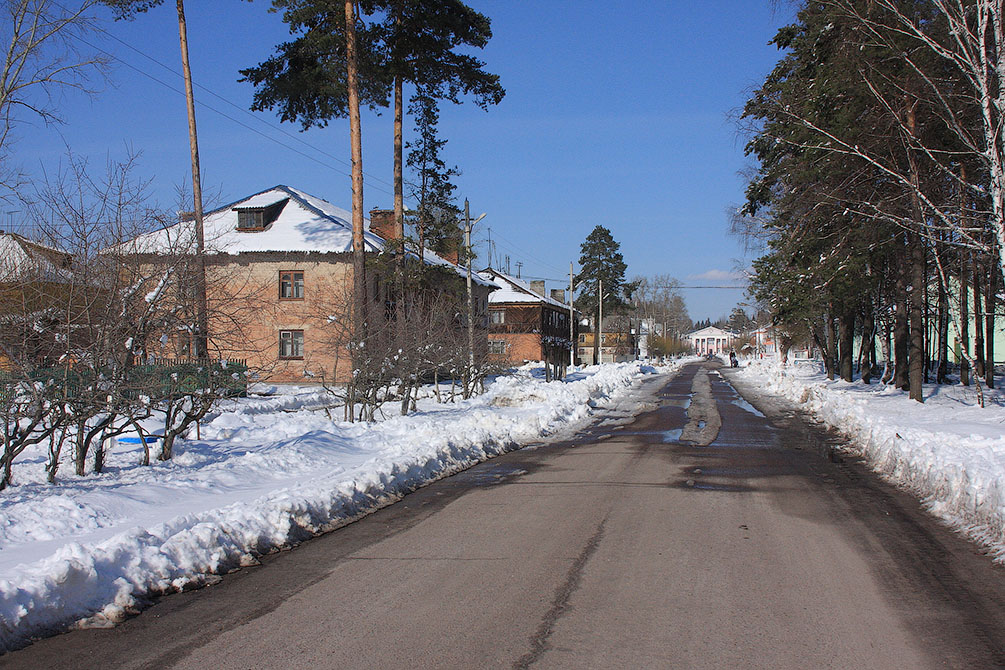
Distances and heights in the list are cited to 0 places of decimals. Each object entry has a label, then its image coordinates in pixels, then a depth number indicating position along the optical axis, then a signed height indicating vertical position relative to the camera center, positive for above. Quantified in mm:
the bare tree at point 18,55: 17188 +6588
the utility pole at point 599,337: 71250 +640
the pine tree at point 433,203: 34500 +6337
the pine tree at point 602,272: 83438 +7672
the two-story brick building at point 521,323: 68500 +1882
